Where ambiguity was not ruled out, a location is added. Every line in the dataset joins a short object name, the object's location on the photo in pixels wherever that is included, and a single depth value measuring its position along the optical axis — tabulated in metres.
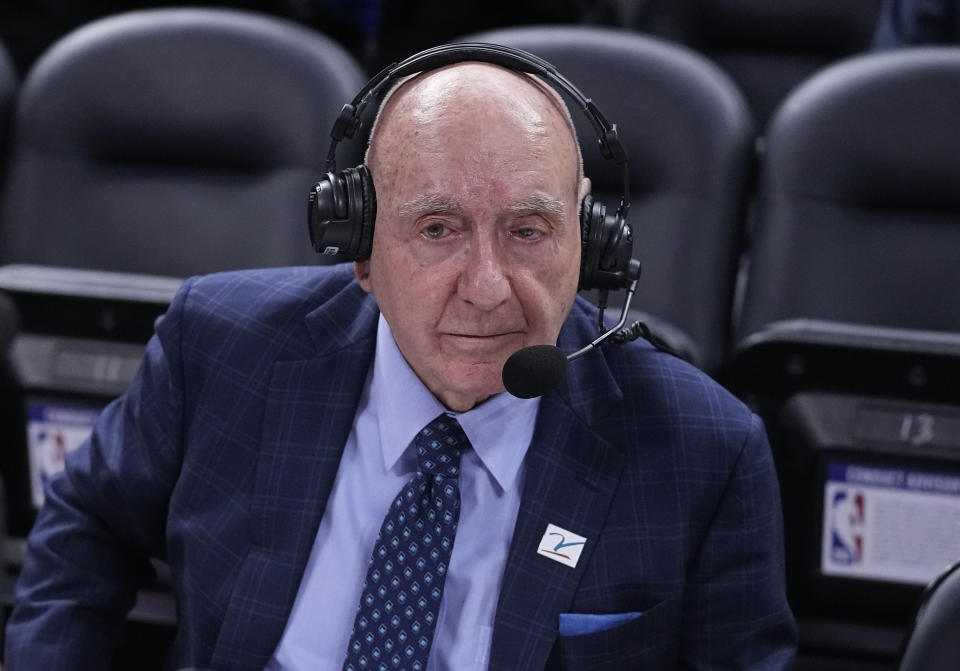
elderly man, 4.07
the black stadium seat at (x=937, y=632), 3.94
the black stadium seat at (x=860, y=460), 4.23
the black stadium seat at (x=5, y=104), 5.04
